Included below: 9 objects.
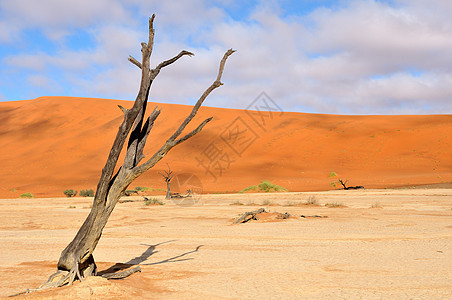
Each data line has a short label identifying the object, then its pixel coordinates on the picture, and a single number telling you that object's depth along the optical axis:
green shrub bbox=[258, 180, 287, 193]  38.75
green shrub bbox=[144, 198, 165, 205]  25.67
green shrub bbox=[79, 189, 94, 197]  37.34
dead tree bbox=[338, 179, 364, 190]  36.41
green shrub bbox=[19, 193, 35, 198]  36.62
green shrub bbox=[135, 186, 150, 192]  39.34
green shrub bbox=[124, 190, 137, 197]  35.57
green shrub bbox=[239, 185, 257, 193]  39.97
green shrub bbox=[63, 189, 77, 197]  36.72
